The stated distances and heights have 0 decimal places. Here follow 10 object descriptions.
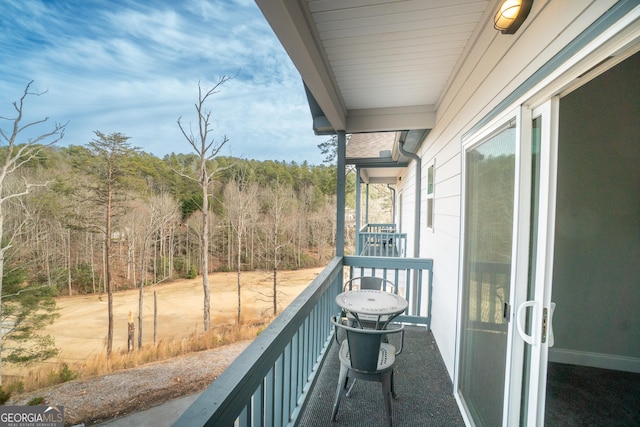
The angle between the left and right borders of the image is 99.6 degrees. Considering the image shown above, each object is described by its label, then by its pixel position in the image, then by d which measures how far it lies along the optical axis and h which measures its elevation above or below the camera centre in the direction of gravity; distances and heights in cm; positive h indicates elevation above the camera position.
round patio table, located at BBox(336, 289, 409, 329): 218 -84
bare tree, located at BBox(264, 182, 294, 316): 1836 -85
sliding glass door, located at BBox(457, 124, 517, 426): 144 -41
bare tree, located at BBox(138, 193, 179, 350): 1669 -76
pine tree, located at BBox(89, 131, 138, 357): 1471 +143
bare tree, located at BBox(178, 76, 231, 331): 1428 +325
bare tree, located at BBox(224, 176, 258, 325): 1870 +17
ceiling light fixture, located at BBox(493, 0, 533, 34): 127 +96
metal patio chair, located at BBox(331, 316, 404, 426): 184 -112
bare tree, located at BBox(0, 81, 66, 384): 1017 +218
